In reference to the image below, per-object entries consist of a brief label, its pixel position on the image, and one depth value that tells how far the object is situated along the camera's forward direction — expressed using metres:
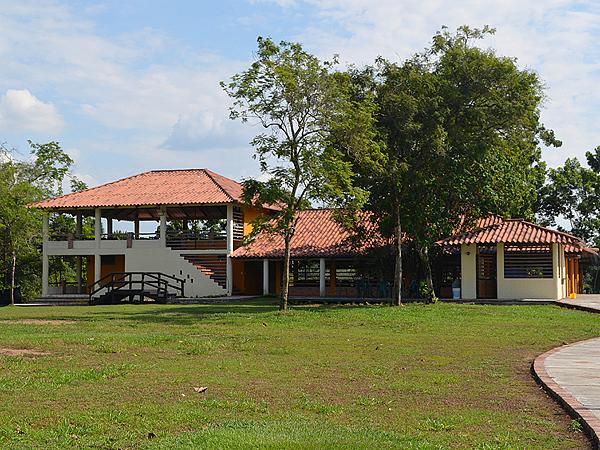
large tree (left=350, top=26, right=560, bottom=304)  27.61
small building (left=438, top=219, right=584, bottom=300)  32.09
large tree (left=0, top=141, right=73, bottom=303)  38.00
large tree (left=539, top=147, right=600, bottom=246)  45.75
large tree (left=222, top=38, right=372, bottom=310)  24.91
